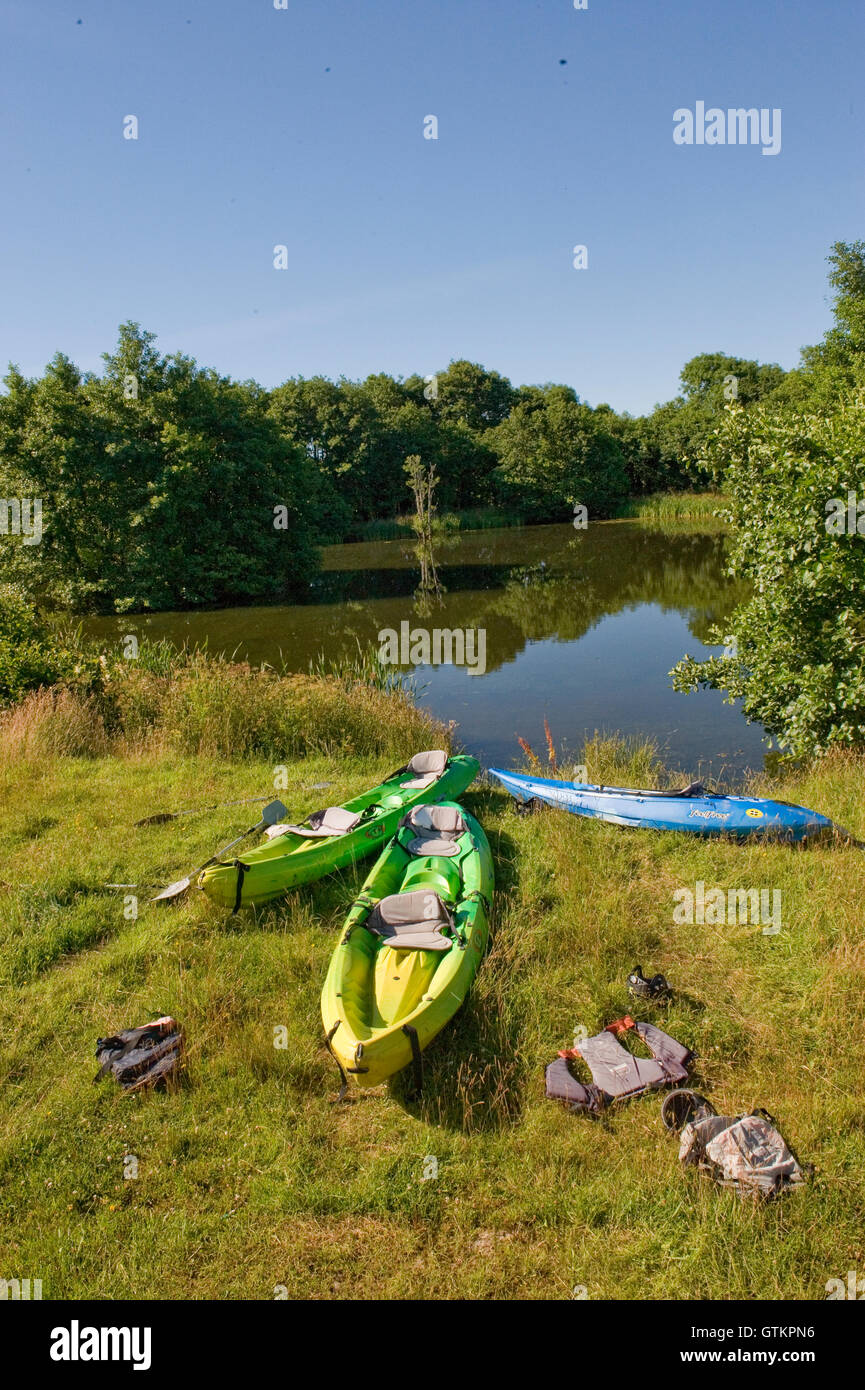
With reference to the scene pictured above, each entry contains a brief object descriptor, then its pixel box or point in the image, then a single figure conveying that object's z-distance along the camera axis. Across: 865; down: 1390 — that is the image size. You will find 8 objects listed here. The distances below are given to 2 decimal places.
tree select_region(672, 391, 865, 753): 7.38
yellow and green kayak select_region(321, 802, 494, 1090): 3.84
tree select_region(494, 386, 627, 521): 45.19
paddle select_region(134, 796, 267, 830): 7.24
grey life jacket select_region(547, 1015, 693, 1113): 3.79
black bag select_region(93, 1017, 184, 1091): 4.05
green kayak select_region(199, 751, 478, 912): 5.54
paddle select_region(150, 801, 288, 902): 5.83
